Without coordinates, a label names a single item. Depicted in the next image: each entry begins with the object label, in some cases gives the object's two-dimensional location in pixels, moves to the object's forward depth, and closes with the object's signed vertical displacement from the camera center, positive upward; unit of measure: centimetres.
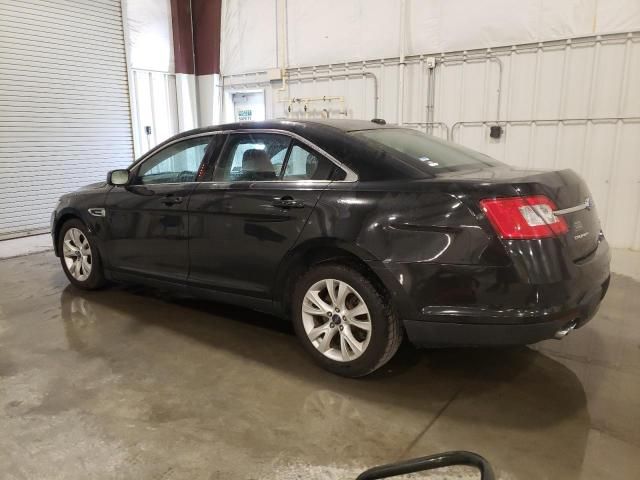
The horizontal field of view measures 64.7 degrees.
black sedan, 229 -54
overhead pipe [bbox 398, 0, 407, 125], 703 +96
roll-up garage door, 737 +48
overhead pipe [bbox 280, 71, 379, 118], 750 +86
